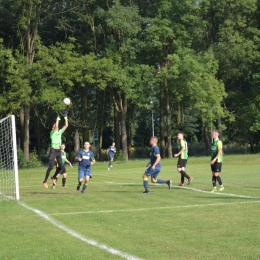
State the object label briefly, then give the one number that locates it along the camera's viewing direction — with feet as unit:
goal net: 58.13
